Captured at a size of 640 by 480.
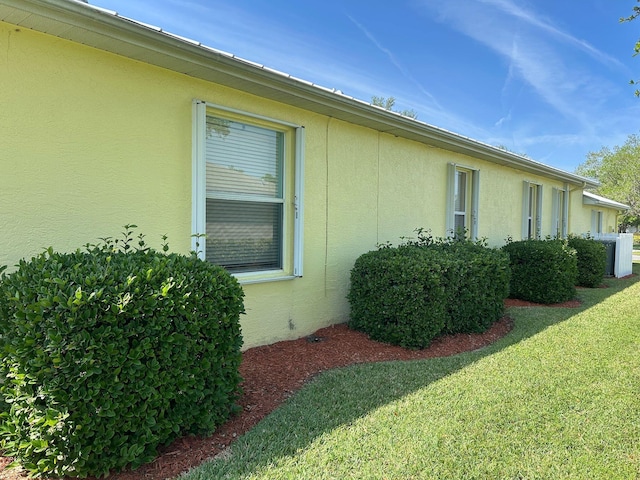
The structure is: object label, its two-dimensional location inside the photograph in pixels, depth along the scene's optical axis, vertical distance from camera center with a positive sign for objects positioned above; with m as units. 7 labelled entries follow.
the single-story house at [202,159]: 3.36 +0.74
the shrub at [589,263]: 10.67 -0.85
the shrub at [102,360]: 2.36 -0.82
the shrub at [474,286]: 5.64 -0.84
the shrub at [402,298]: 5.12 -0.89
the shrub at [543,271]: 8.24 -0.85
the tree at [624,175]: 30.30 +4.39
